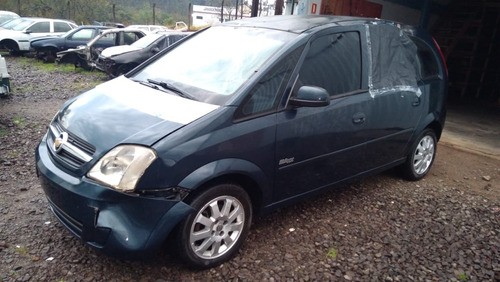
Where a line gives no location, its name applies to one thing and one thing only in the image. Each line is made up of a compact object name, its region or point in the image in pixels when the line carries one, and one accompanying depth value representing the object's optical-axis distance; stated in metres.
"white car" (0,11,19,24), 20.05
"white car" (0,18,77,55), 14.92
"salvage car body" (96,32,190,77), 10.74
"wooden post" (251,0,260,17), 8.11
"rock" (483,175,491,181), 4.93
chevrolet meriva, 2.40
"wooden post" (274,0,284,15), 7.75
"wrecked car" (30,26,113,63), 14.02
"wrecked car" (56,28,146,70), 12.41
